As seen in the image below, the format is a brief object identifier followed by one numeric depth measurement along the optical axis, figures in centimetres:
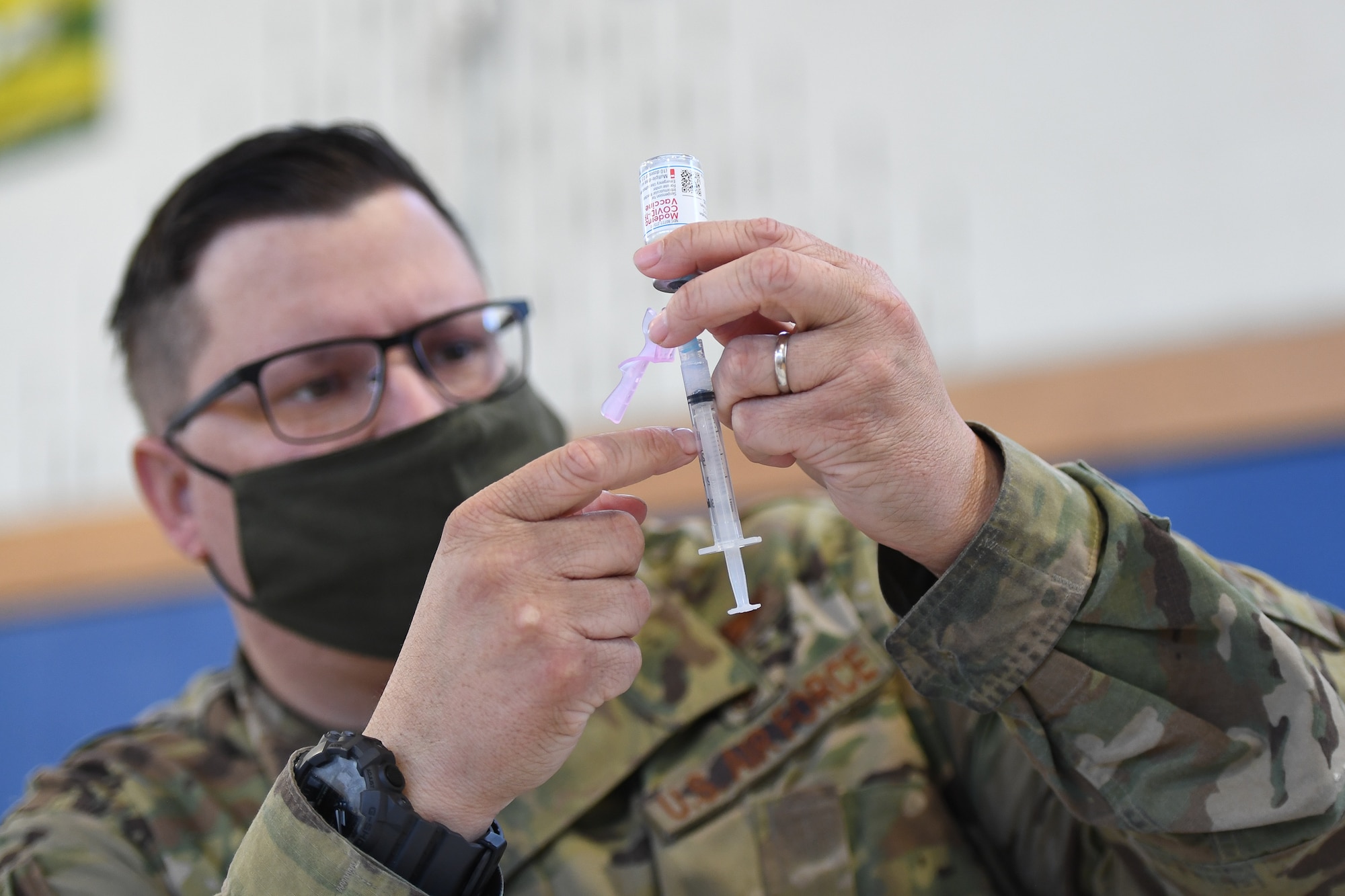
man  70
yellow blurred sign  310
